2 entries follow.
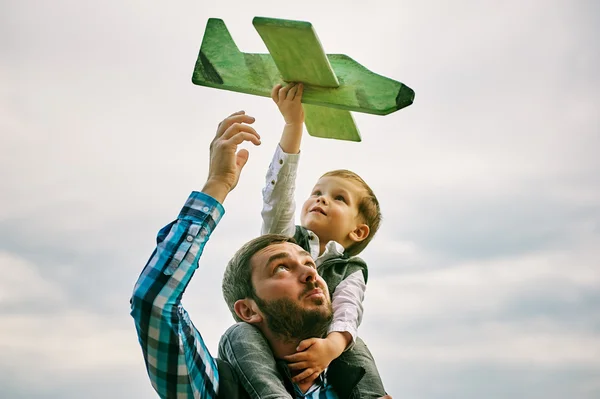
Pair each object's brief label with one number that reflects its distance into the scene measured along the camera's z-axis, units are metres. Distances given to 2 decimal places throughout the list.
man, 2.80
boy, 3.18
